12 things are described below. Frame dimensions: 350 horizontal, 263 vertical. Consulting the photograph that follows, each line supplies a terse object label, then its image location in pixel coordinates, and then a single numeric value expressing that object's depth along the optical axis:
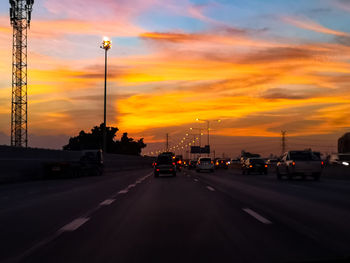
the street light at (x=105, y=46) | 55.06
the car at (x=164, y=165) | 38.17
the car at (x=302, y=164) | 29.89
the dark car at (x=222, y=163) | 77.12
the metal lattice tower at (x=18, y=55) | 54.94
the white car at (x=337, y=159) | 54.84
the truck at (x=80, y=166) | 34.19
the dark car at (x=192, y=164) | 80.41
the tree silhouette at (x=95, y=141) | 139.84
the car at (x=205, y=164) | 54.78
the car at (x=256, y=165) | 45.66
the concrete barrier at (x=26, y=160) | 27.34
